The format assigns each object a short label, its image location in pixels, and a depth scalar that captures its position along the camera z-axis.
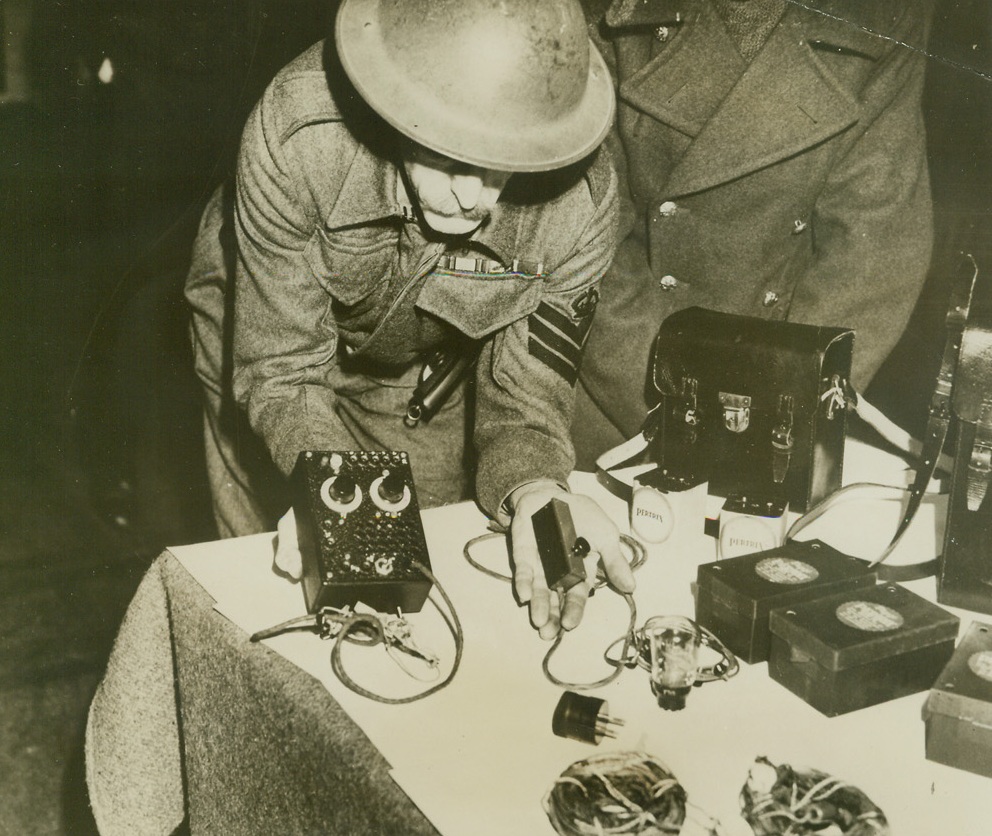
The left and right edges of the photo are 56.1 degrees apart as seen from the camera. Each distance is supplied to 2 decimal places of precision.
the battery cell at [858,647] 0.83
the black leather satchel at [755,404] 1.27
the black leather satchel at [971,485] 1.01
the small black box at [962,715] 0.76
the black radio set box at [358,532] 0.94
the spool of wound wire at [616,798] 0.69
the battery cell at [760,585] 0.91
